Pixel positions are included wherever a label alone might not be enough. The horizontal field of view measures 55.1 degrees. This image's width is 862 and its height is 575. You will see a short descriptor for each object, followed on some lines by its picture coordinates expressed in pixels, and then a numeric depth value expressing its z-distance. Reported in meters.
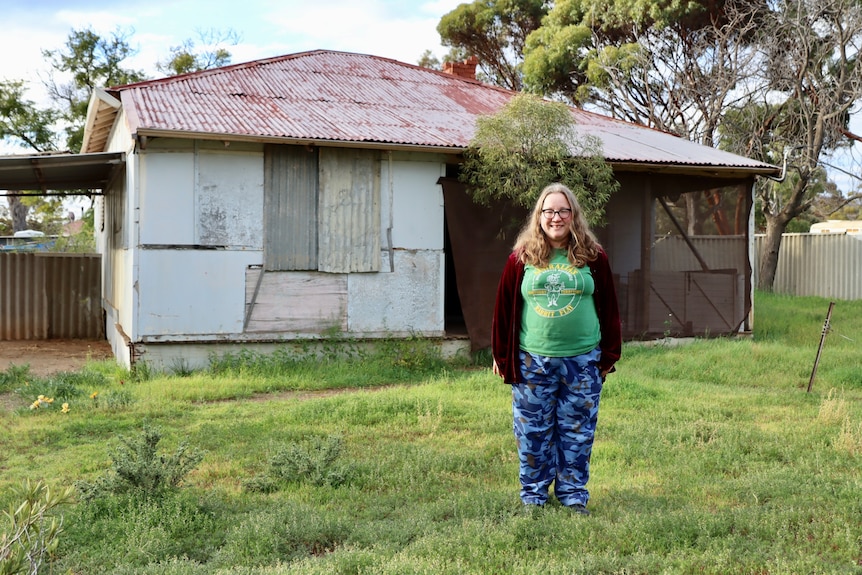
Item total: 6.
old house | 9.87
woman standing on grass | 4.47
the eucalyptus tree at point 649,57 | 20.89
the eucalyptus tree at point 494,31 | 27.86
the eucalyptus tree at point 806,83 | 18.42
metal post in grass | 8.55
